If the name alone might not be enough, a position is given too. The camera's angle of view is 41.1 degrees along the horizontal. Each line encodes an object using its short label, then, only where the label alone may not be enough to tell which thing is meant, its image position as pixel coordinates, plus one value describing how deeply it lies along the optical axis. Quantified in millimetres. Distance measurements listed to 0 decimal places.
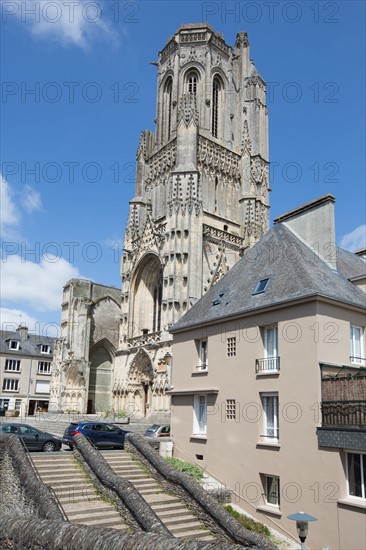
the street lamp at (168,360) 33972
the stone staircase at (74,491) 13344
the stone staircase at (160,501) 13750
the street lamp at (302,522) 10523
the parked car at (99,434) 21047
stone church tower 36562
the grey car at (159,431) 23825
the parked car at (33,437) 19672
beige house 13289
